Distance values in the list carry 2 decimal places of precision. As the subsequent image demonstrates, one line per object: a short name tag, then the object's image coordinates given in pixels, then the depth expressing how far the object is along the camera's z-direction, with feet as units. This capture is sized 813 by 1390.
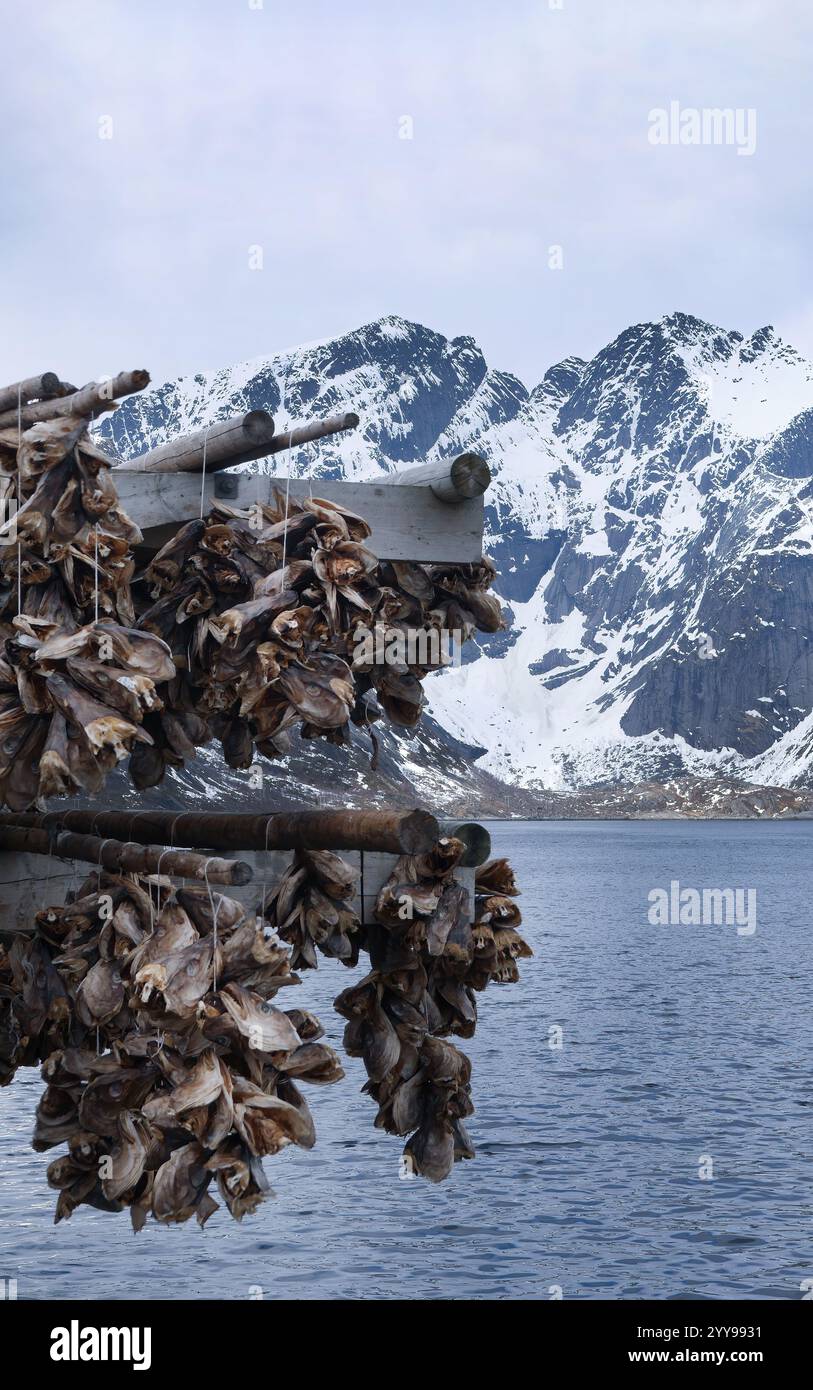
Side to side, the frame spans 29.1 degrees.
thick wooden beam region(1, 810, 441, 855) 21.30
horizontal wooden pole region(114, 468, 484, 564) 23.35
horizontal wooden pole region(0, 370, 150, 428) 17.97
